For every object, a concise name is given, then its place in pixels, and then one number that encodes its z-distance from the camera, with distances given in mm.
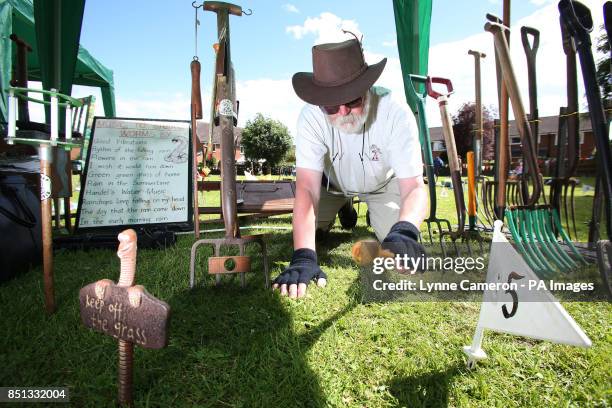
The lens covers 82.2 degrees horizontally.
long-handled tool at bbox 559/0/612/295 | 1937
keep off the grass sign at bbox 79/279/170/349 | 959
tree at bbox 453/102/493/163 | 21983
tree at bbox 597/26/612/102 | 9273
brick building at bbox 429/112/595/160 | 22822
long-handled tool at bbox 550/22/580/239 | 2259
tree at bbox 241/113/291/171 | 38844
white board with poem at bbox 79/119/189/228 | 3400
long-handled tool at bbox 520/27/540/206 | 2762
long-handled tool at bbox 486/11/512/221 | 2766
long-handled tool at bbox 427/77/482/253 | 2787
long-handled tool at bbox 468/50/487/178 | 3432
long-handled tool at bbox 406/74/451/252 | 2967
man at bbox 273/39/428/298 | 1528
